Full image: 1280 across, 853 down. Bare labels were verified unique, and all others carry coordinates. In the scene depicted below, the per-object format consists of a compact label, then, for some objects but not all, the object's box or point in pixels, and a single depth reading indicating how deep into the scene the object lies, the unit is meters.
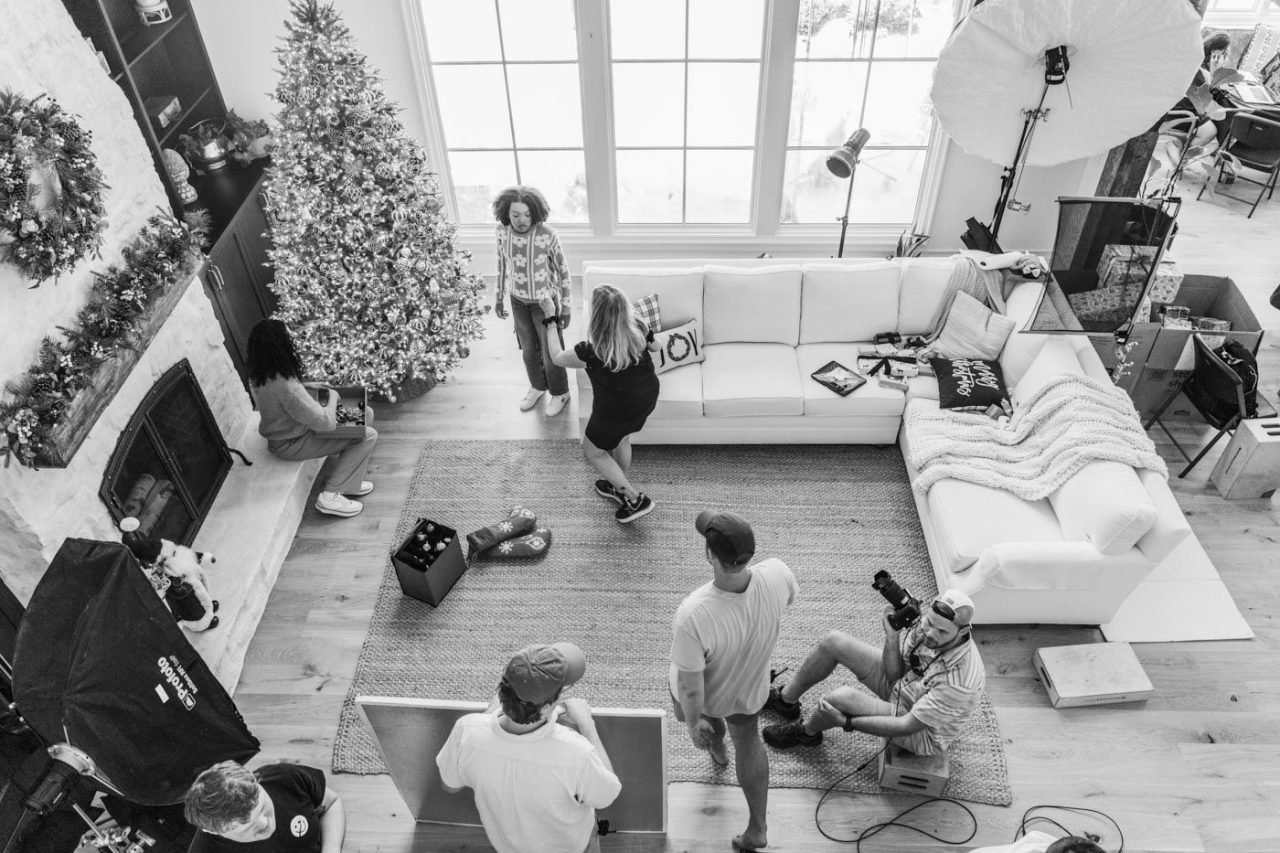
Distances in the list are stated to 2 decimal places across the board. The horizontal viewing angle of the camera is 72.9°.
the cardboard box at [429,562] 3.95
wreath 2.97
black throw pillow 4.44
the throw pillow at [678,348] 4.73
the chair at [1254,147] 6.52
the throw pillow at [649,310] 4.75
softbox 2.26
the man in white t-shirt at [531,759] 2.13
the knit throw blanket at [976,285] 4.79
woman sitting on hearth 4.02
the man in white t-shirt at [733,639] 2.54
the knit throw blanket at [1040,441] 3.89
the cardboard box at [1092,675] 3.55
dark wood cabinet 4.52
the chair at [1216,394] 4.34
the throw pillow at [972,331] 4.65
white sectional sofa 3.81
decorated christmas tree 4.29
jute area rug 3.51
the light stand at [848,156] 4.57
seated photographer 2.91
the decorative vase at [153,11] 4.67
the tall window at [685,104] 5.32
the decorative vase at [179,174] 4.66
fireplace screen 3.74
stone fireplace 3.18
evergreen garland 3.05
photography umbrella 3.83
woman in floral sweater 4.43
